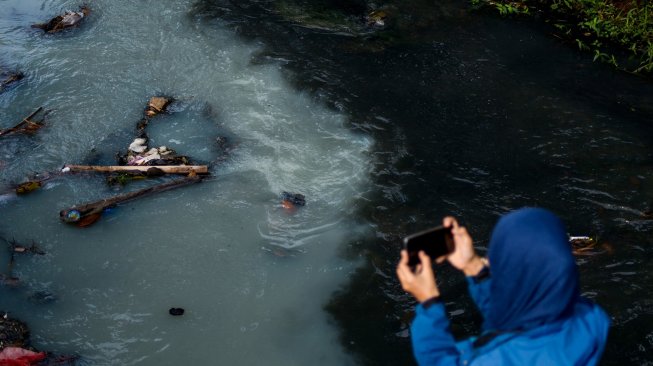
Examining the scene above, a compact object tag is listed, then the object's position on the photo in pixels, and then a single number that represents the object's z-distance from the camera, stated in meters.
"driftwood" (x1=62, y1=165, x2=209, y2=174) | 5.59
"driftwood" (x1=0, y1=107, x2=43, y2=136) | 6.23
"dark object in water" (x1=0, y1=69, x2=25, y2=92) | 7.05
